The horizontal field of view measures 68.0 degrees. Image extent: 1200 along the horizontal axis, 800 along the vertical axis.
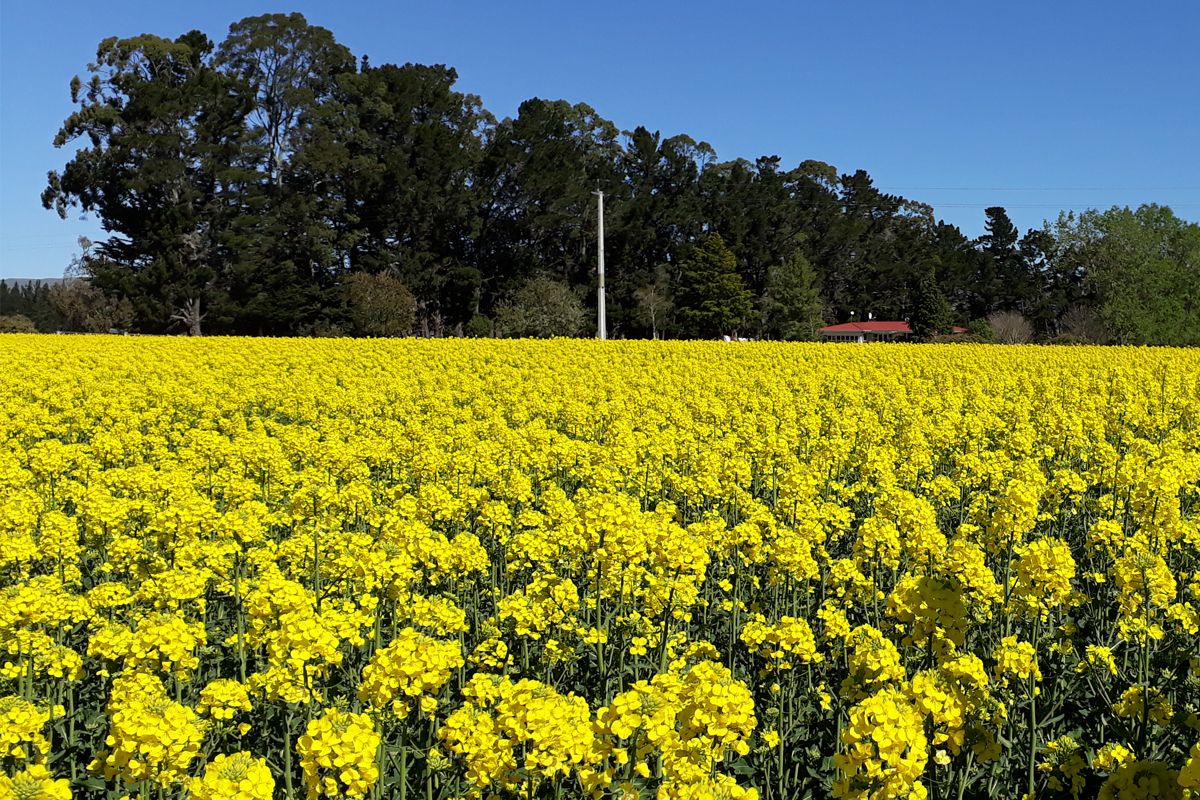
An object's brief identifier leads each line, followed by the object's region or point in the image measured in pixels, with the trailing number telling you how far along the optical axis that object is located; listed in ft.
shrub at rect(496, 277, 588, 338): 167.22
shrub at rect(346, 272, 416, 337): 176.76
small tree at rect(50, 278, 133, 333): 187.11
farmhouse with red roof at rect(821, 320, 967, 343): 284.61
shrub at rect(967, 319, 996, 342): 180.62
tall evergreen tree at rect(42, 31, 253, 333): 187.01
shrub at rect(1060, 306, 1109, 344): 195.42
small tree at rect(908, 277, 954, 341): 228.43
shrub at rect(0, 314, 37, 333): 196.97
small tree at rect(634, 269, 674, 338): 235.40
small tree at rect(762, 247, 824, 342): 235.20
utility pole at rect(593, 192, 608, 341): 133.06
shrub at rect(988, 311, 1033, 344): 203.51
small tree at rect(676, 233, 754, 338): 225.97
